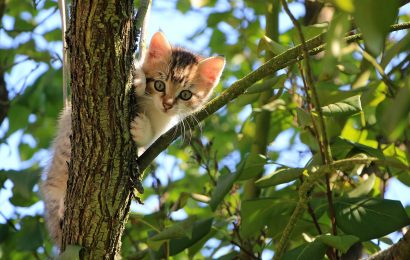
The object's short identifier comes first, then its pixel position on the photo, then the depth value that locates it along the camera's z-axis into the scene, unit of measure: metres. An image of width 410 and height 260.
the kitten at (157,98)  6.84
